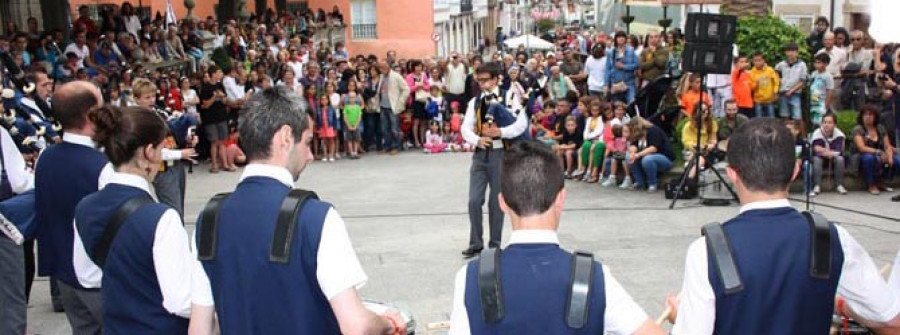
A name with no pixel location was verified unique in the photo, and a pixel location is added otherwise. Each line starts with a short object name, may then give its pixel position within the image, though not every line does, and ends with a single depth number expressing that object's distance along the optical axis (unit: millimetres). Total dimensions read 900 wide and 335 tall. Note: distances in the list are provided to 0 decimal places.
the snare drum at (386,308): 3760
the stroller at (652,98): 14430
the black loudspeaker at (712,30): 11539
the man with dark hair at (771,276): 2982
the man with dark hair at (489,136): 8062
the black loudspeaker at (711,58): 11508
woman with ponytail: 3480
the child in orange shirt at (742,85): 13477
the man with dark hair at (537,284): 2705
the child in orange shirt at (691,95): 13248
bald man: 4637
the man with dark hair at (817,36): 15586
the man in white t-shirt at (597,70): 16422
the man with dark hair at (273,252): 2992
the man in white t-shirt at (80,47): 16266
